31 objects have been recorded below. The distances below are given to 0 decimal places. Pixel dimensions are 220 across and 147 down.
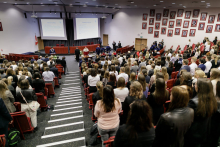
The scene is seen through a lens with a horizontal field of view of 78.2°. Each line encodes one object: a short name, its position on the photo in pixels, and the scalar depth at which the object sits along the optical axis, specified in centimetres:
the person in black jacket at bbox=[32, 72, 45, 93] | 447
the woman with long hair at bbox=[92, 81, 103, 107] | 281
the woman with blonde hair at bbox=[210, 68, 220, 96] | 281
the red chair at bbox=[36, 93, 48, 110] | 421
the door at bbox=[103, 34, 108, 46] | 2245
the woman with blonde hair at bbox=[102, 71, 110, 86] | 410
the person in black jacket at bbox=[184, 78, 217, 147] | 177
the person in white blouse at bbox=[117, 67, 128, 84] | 443
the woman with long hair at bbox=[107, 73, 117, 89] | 378
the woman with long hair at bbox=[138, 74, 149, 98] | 305
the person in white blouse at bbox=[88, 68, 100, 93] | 428
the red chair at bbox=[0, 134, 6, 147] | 225
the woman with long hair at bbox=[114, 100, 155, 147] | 137
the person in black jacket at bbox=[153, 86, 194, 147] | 153
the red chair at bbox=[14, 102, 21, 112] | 349
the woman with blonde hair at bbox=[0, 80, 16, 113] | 300
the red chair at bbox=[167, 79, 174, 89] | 471
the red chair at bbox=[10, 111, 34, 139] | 297
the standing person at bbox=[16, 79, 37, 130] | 325
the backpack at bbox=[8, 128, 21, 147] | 280
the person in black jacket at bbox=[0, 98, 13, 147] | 245
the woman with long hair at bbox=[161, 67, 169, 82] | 409
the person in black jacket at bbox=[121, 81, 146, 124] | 228
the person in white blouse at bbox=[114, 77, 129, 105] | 280
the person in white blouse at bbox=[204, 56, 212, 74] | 534
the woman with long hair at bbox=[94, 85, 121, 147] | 210
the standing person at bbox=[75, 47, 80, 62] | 1273
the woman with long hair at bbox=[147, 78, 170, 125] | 249
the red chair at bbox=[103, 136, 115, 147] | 185
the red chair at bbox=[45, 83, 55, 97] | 536
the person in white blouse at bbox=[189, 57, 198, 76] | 515
